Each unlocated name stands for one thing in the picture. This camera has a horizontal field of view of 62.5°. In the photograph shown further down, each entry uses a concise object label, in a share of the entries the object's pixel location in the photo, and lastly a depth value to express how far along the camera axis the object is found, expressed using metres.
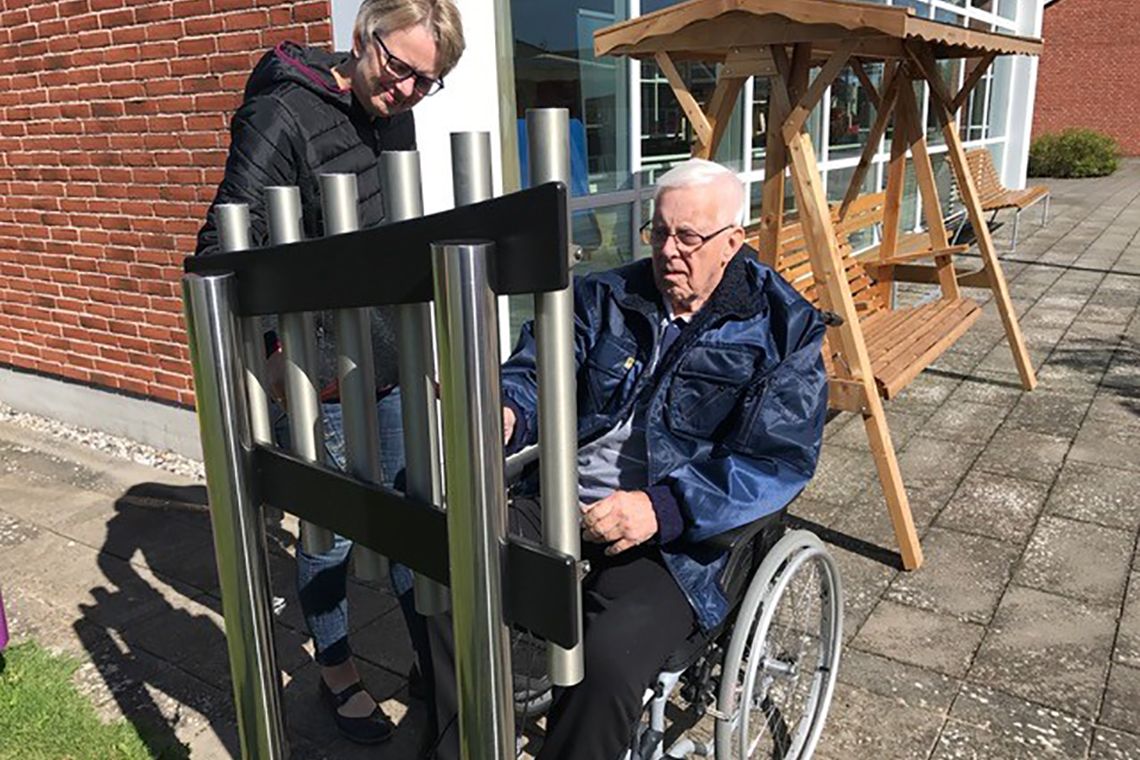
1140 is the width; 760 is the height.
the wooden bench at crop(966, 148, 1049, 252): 9.17
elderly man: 1.81
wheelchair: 1.89
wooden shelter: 3.19
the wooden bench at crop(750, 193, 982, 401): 3.65
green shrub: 20.86
